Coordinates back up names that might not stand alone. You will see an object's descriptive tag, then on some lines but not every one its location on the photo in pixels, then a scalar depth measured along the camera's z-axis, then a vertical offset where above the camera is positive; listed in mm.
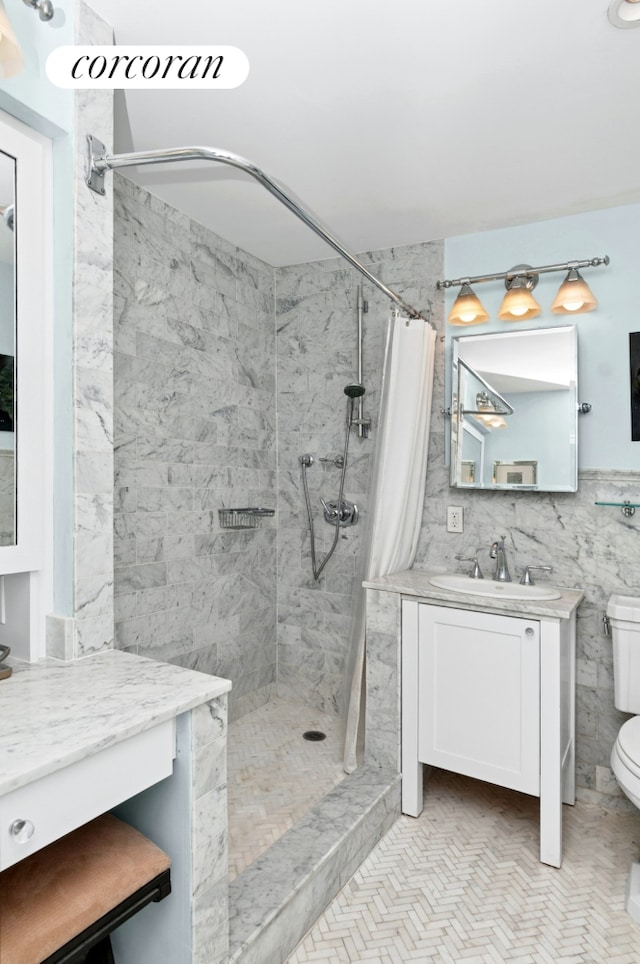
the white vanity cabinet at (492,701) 2035 -826
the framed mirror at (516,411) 2469 +295
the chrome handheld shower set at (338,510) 3014 -170
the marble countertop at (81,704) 995 -462
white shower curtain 2535 +90
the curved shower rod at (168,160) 1398 +784
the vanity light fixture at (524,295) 2350 +762
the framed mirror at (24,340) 1415 +342
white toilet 2174 -642
